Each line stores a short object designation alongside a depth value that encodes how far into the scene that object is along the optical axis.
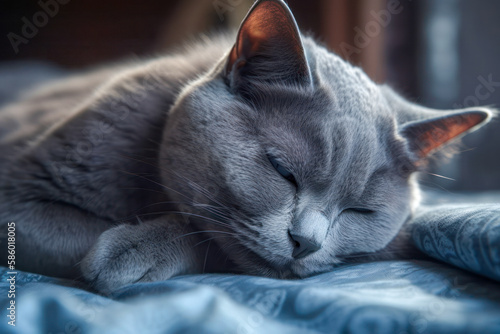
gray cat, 0.44
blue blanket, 0.36
